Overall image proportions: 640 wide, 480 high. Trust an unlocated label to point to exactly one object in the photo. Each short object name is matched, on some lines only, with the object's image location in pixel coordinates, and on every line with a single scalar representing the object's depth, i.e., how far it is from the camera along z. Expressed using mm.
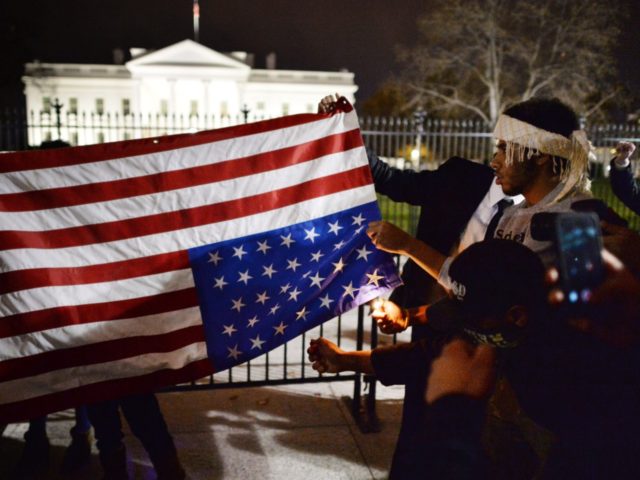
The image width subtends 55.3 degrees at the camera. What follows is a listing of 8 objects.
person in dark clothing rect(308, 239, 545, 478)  1613
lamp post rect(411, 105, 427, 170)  12137
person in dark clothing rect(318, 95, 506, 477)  2783
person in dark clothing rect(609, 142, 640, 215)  4883
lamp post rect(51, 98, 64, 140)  10163
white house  61562
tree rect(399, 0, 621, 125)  28938
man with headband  2080
